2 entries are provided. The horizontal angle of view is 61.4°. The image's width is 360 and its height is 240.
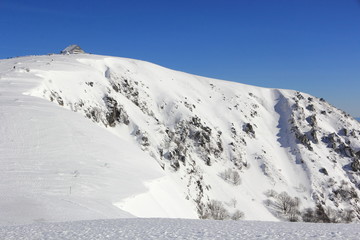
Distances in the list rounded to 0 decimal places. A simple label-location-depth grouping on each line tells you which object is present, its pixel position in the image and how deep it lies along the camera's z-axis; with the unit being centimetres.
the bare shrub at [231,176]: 5594
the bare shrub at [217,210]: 4648
